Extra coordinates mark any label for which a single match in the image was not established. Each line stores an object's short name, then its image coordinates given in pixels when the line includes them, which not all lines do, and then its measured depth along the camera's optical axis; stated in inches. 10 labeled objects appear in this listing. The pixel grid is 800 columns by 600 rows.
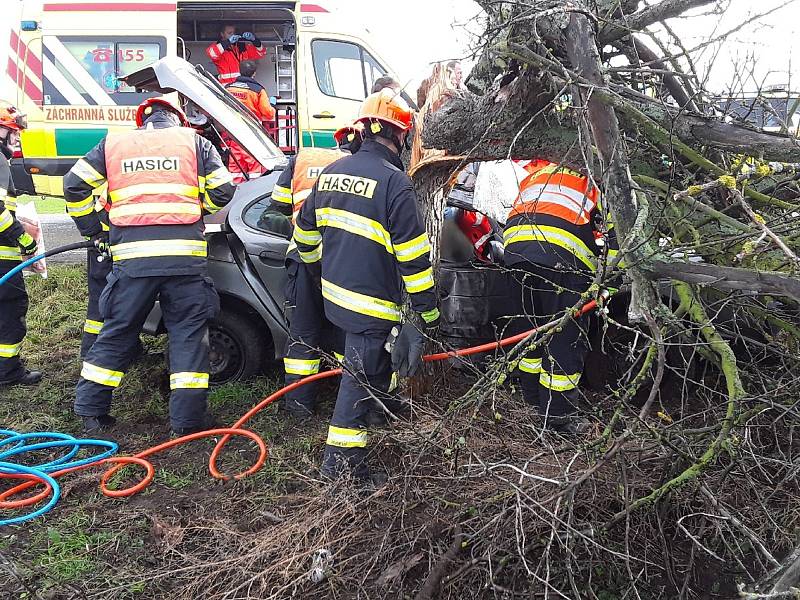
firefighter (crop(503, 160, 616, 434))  147.0
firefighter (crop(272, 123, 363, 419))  160.1
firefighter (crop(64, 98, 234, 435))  152.0
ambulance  311.3
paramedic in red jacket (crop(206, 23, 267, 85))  339.9
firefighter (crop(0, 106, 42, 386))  184.9
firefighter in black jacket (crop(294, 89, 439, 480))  130.5
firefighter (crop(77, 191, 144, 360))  181.2
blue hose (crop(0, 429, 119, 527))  129.4
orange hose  128.7
